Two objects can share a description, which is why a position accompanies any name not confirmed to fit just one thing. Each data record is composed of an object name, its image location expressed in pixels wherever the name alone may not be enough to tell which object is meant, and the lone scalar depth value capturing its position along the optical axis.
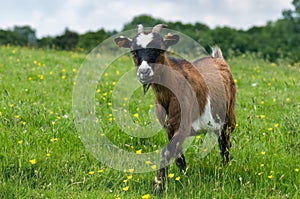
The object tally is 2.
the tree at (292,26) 39.75
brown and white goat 4.78
